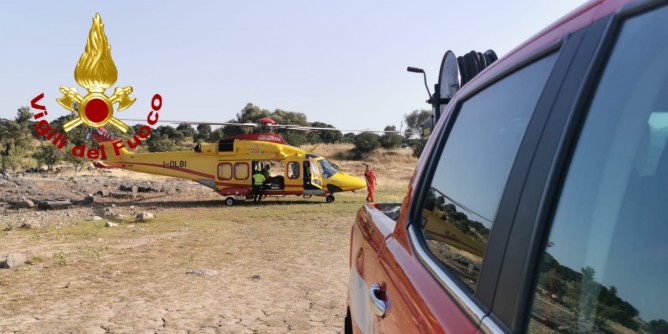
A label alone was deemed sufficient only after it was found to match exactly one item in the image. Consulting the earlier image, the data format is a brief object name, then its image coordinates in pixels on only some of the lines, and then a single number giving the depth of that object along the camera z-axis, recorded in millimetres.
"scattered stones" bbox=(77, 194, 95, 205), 19850
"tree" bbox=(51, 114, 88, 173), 37688
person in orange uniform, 20312
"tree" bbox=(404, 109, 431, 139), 54362
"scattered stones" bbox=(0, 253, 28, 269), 8305
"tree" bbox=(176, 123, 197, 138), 68375
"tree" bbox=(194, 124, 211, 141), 65981
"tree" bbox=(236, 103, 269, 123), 58500
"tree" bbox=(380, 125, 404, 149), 49844
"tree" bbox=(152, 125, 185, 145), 61812
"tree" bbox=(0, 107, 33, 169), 37550
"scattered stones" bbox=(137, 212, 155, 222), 14766
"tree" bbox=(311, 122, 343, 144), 58412
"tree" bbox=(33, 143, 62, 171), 38156
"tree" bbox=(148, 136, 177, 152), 48281
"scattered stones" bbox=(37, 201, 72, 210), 18406
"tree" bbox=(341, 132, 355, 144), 60875
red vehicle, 857
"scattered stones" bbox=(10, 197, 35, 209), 18609
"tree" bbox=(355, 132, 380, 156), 48125
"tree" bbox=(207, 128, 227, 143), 58534
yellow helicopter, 19844
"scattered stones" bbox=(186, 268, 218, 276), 7735
